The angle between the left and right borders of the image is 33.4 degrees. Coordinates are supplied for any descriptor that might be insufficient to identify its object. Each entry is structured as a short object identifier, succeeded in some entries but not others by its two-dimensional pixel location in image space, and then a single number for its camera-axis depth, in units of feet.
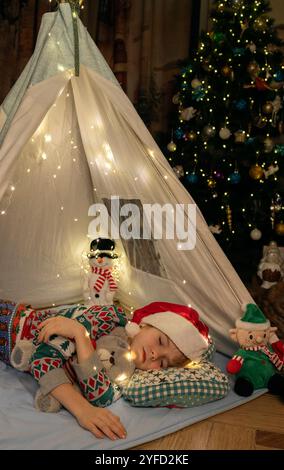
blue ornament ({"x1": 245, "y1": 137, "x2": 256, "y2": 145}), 11.43
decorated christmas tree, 11.42
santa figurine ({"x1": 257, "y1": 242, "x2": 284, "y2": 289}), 11.60
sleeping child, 5.41
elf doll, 6.38
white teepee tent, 7.09
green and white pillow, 5.72
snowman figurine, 9.15
